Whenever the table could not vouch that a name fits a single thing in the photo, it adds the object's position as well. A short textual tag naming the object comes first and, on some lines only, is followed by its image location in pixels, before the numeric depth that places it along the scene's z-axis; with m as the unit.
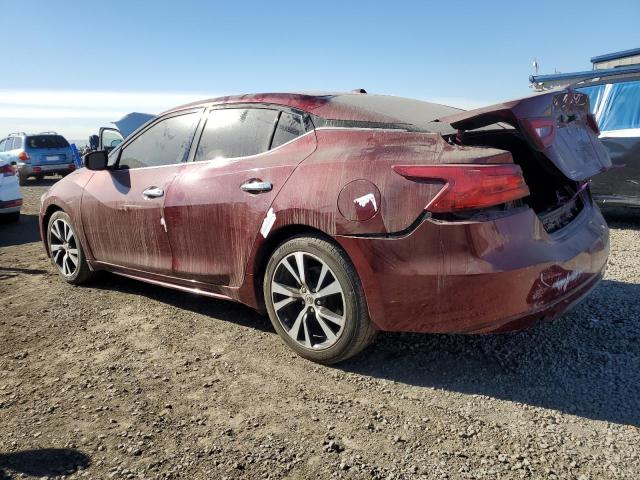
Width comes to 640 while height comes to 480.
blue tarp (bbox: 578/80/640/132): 6.19
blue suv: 16.08
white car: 8.23
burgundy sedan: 2.44
